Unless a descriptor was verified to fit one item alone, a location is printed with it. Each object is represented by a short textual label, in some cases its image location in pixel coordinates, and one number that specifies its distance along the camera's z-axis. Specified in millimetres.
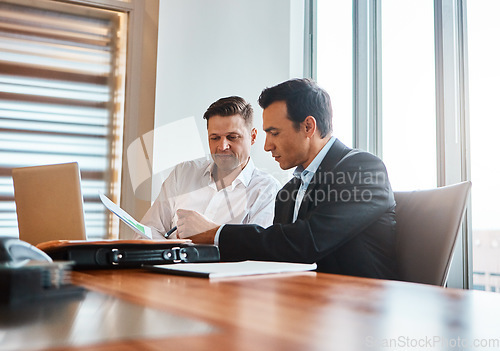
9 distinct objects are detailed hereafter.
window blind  3375
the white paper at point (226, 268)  767
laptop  1775
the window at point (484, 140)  2207
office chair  1332
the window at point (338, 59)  3352
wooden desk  312
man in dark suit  1403
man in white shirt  2500
